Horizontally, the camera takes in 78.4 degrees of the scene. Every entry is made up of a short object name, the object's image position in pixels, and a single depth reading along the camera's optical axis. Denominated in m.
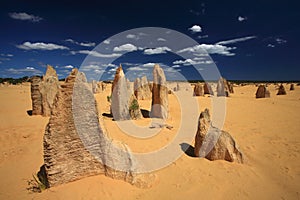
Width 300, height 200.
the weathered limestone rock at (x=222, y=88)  19.05
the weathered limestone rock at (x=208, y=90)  22.16
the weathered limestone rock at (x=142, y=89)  17.03
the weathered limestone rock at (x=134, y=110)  9.05
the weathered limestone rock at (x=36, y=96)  9.47
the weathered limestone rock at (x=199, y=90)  19.94
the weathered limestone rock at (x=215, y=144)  4.64
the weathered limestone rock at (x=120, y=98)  8.69
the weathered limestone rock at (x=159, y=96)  9.22
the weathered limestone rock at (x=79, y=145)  3.30
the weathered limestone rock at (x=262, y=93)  17.52
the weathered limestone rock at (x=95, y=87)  25.11
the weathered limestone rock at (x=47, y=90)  9.45
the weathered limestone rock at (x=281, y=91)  19.91
